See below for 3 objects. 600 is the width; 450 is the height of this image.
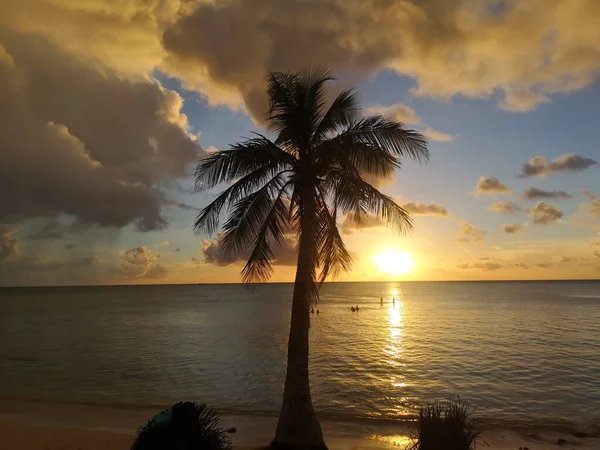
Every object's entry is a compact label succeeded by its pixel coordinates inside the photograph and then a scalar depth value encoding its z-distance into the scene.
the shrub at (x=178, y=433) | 8.71
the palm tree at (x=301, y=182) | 12.07
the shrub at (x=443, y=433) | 8.56
